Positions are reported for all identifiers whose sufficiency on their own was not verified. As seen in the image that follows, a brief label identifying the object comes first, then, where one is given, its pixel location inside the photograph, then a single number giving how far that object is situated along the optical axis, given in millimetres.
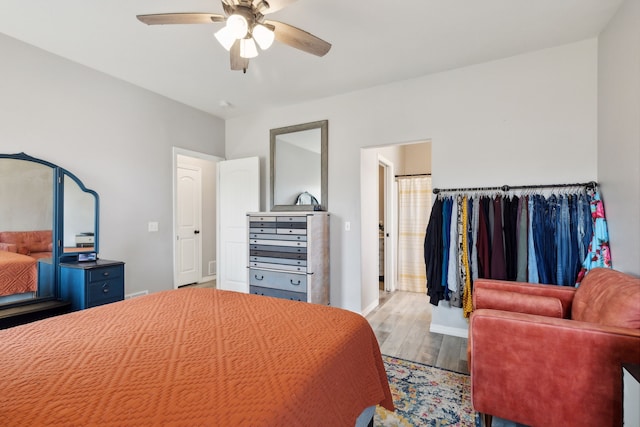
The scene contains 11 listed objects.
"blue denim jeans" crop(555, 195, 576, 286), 2412
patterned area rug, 1769
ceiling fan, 1640
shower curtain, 4543
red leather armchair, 1379
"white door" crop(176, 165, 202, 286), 4988
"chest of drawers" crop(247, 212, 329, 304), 3328
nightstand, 2617
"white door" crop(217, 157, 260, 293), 4172
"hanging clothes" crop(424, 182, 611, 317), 2389
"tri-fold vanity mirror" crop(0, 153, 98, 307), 2504
